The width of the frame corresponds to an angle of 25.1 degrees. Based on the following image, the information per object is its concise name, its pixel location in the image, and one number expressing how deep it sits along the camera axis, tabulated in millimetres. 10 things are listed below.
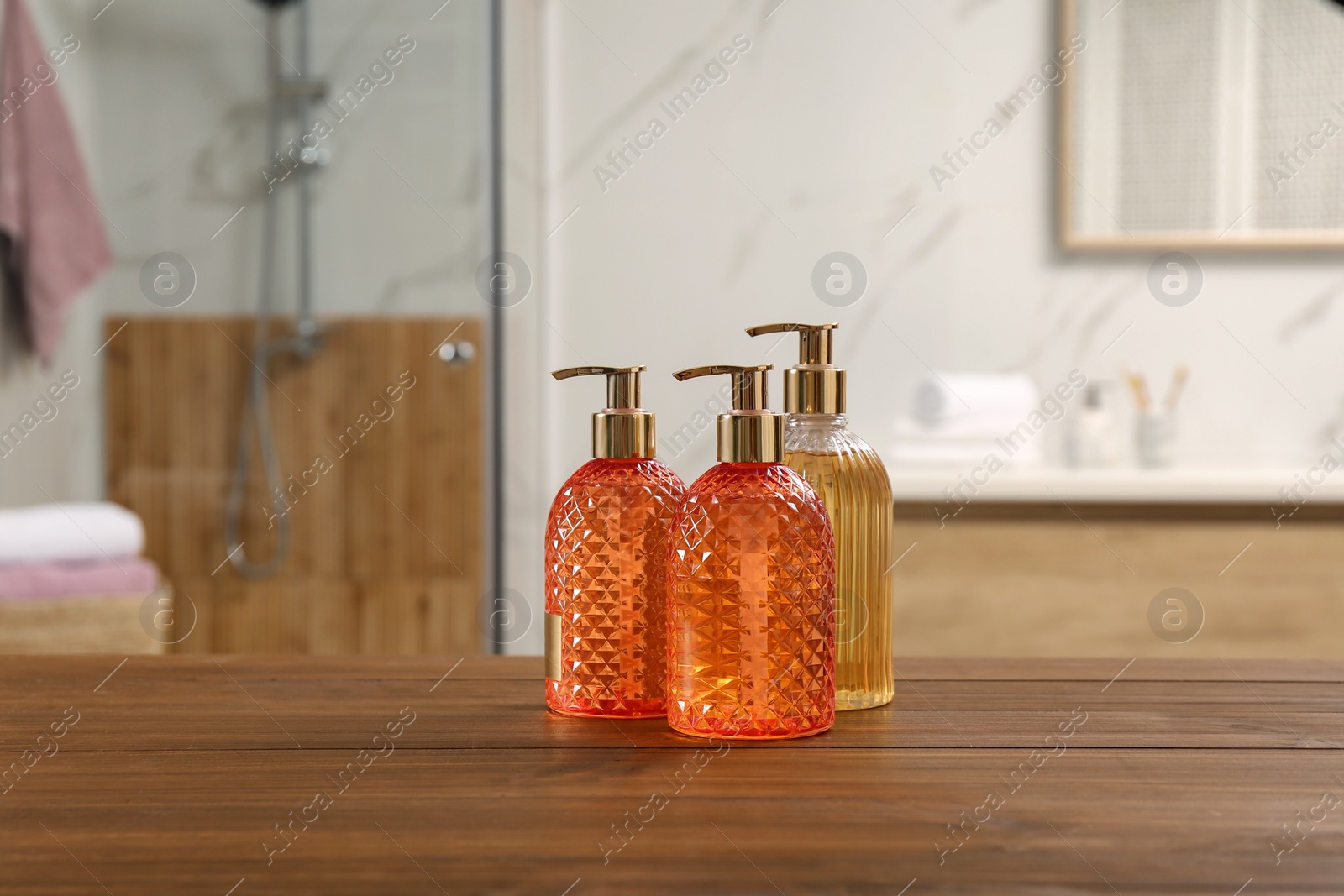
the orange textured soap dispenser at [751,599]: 1447
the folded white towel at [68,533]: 2937
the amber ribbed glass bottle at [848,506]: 1515
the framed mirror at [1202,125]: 3894
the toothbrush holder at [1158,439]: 3763
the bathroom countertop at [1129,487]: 3054
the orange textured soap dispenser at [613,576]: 1500
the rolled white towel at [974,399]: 3753
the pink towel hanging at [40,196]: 3255
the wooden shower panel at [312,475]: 3335
